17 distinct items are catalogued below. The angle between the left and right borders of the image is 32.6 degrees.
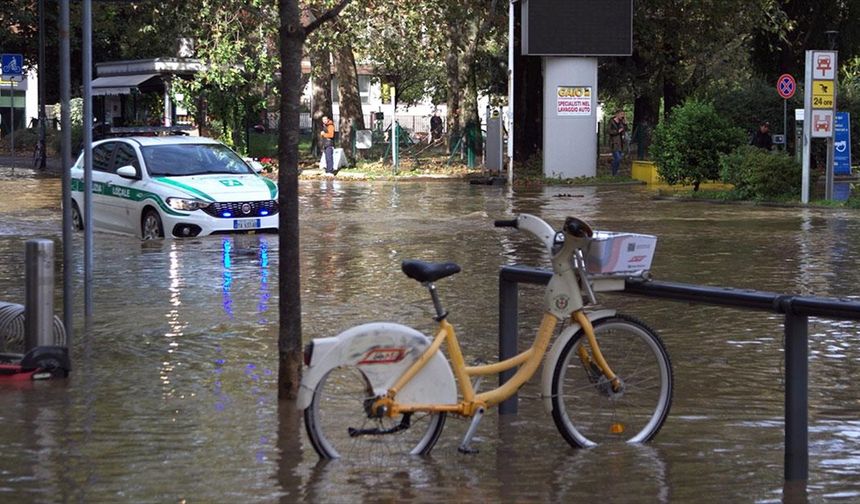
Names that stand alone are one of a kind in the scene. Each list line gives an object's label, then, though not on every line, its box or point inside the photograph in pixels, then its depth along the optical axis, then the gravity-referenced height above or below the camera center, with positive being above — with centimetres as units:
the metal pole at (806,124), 2688 +49
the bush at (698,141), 3098 +20
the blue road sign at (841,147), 3356 +8
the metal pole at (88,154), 1120 -4
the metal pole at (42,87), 4384 +187
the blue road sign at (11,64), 3800 +218
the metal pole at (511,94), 3606 +137
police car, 1945 -55
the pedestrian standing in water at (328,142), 4047 +21
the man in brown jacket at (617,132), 4075 +53
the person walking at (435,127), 6025 +100
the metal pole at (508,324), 782 -93
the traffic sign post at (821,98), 2739 +99
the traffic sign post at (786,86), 3559 +156
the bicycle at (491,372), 655 -105
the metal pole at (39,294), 912 -91
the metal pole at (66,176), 984 -18
